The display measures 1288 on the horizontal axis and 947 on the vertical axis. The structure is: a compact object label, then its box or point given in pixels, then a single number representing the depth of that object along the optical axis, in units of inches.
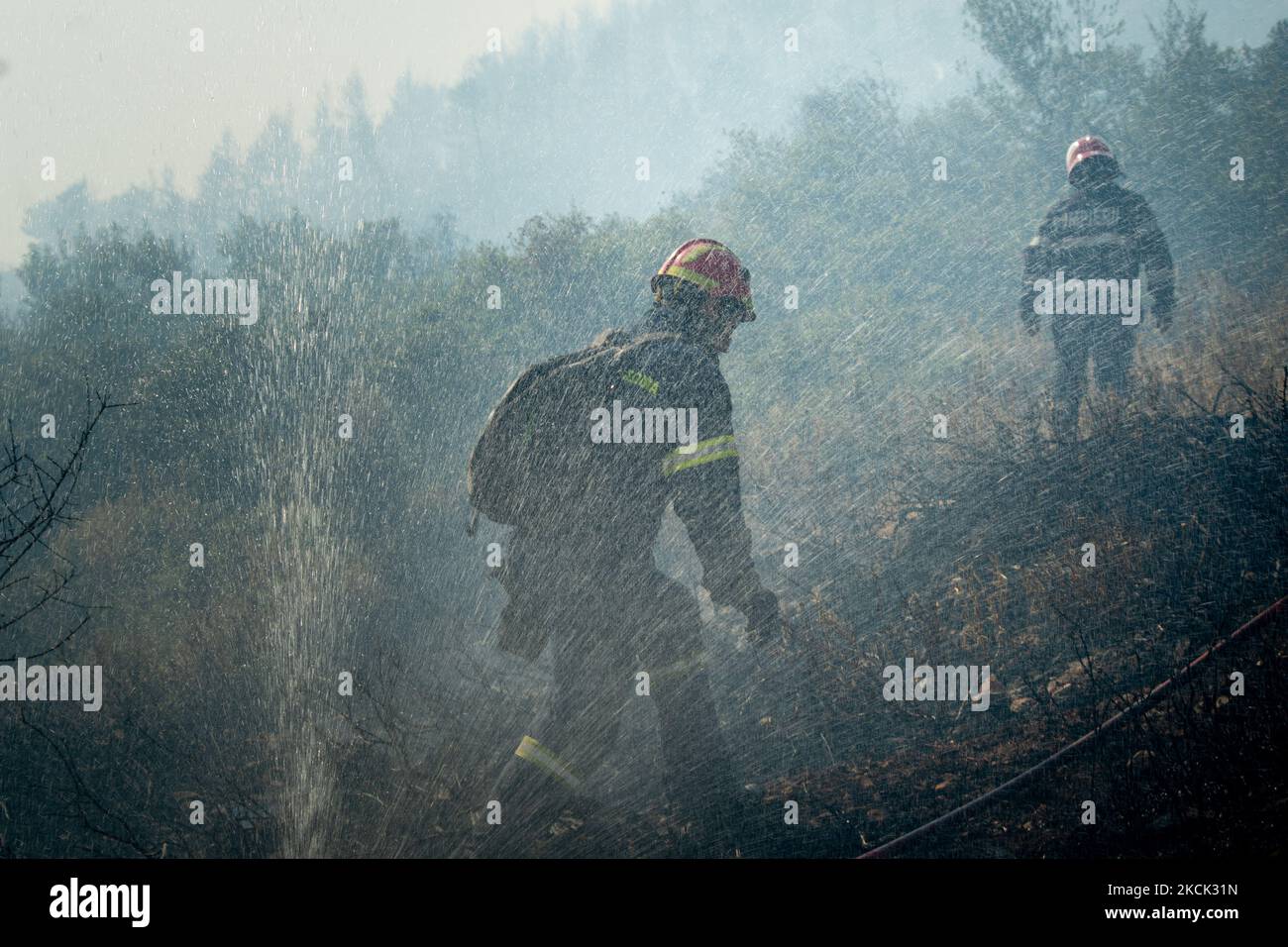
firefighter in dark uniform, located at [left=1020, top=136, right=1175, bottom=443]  247.4
